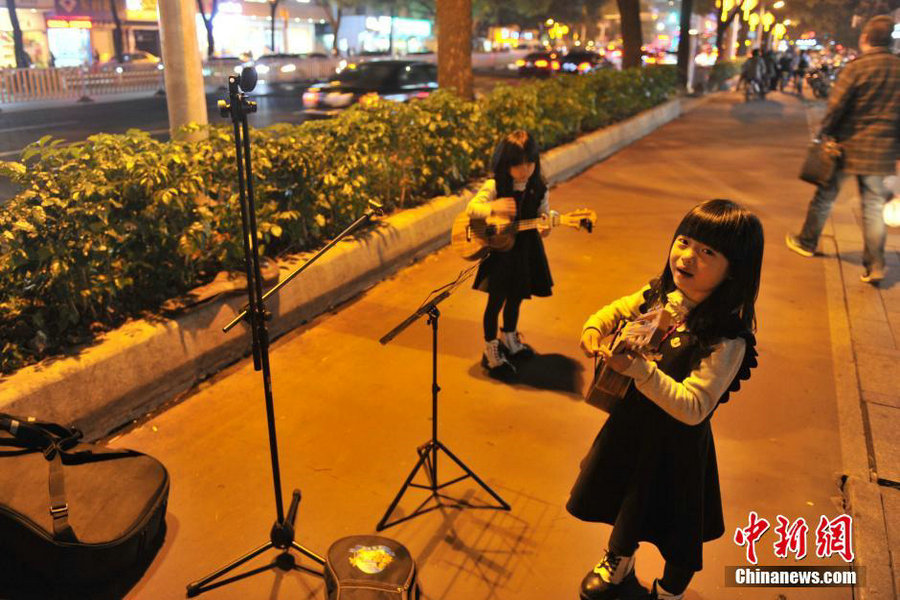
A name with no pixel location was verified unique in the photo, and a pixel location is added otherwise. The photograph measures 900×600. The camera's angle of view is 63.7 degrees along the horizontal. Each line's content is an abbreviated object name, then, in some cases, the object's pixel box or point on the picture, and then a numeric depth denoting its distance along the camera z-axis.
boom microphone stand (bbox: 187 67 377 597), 2.50
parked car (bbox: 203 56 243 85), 29.19
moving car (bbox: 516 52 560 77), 30.45
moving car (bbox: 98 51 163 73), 26.81
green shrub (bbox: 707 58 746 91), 30.22
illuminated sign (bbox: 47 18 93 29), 30.94
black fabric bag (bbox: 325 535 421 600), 2.61
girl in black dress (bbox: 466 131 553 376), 4.08
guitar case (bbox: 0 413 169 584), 2.71
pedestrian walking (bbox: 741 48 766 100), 23.33
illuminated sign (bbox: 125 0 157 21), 34.22
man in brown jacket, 6.00
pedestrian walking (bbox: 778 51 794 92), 27.26
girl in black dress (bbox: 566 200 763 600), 2.28
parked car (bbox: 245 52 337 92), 29.88
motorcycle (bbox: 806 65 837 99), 24.06
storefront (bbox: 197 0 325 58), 40.38
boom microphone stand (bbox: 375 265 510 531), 3.08
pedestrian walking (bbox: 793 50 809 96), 26.25
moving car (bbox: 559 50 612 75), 29.61
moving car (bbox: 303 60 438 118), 14.52
